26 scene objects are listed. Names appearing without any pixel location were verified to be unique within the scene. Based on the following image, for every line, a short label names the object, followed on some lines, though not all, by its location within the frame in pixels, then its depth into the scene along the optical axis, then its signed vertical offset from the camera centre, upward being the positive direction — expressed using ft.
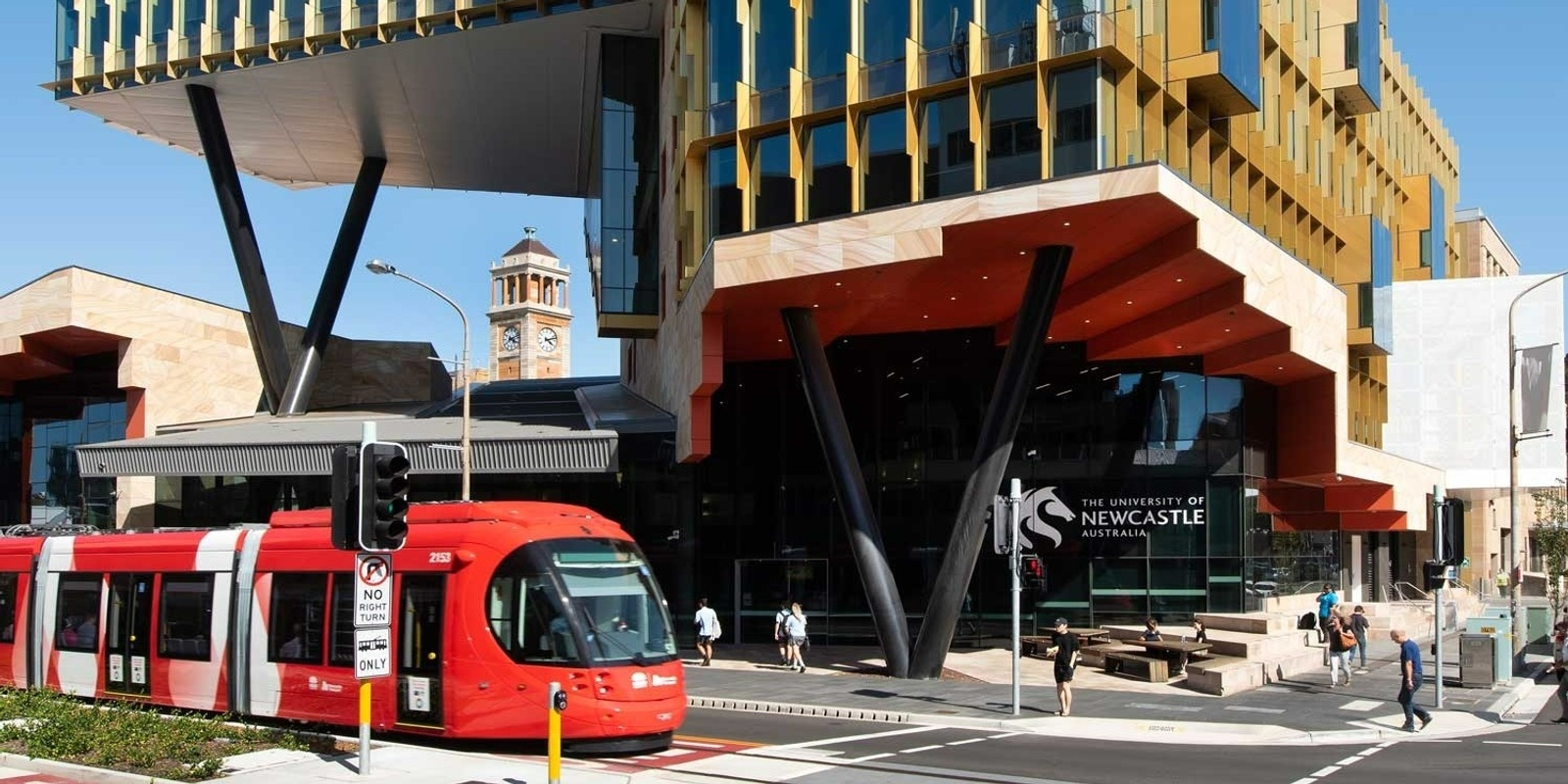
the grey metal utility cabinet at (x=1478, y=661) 92.68 -11.39
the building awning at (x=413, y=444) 121.19 +3.76
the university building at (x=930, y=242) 92.53 +17.11
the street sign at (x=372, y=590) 48.60 -3.59
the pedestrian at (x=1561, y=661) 76.74 -10.46
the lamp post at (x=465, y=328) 93.61 +10.70
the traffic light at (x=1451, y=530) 82.79 -2.52
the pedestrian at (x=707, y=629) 107.76 -10.86
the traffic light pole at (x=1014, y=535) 76.97 -2.65
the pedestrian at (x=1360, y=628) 106.83 -10.60
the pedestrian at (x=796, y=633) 104.79 -10.81
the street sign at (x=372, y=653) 48.29 -5.74
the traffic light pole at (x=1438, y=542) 80.79 -3.23
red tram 55.21 -5.97
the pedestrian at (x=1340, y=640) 92.79 -10.01
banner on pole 143.43 +10.71
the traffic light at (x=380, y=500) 47.96 -0.46
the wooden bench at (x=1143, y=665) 97.96 -12.56
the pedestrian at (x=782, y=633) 107.14 -11.14
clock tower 523.29 +64.31
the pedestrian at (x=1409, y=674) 70.95 -9.48
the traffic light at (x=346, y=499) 48.26 -0.43
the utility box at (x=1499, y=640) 95.55 -10.27
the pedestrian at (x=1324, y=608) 109.17 -9.35
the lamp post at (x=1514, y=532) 101.96 -3.15
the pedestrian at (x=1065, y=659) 74.90 -9.10
